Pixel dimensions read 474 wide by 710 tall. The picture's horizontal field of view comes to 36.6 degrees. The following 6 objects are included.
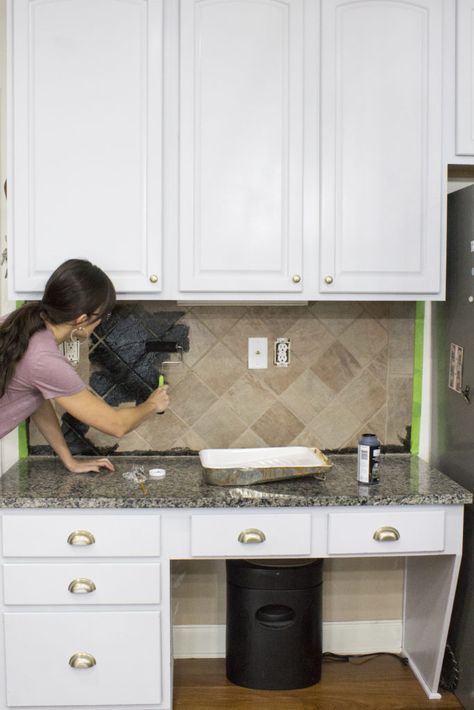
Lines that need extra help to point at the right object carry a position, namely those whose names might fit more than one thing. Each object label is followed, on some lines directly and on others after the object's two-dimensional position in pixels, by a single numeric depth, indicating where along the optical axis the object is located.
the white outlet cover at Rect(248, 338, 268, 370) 2.79
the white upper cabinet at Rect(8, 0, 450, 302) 2.36
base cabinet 2.24
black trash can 2.55
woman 2.20
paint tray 2.36
